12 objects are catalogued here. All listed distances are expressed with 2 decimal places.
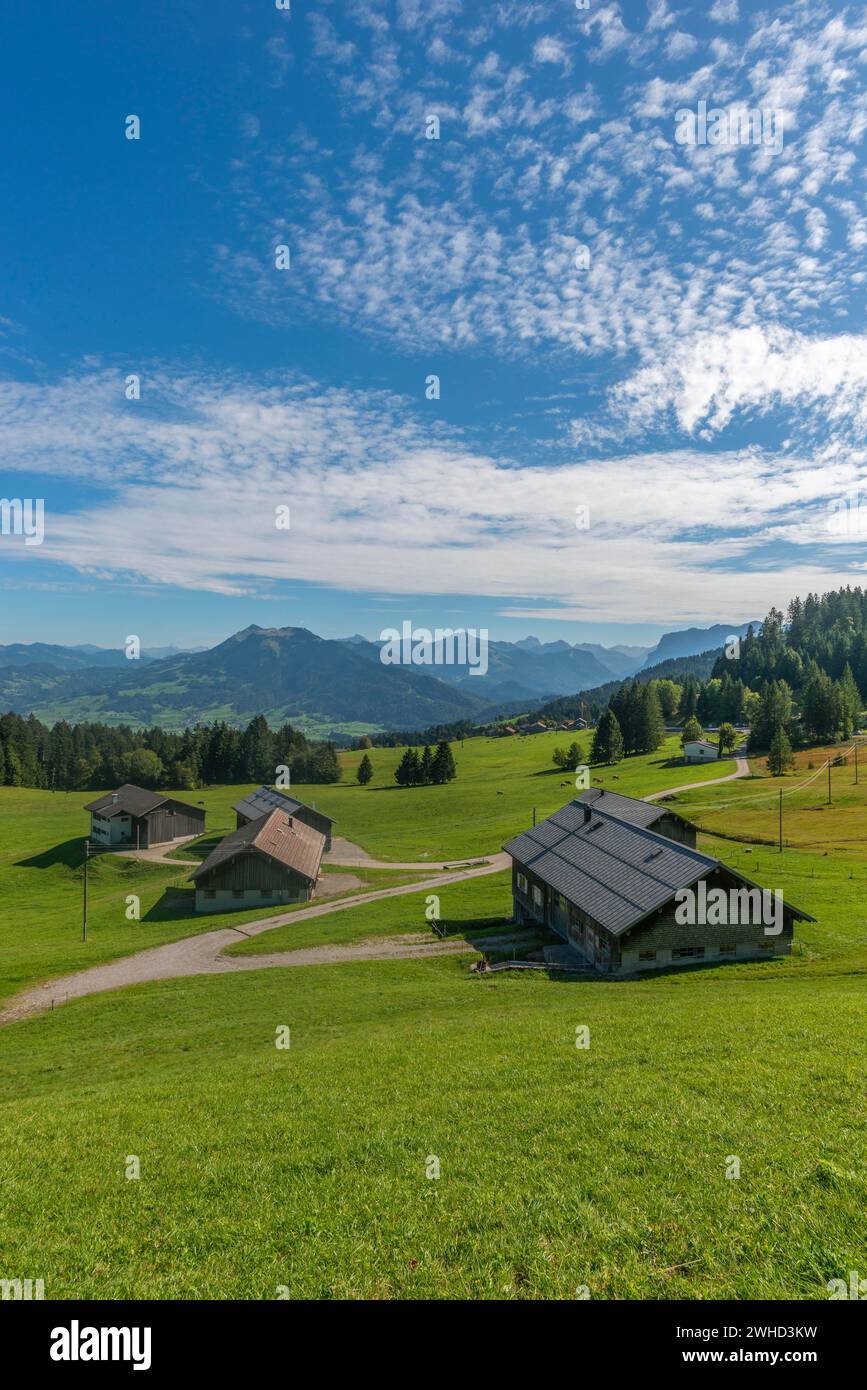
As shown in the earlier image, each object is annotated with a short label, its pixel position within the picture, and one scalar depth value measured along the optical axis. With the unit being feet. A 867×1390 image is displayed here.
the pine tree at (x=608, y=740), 513.04
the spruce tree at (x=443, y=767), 508.94
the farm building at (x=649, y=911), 119.34
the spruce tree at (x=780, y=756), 409.08
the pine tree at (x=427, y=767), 509.76
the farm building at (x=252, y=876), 205.67
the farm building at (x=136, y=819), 313.94
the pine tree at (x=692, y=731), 511.81
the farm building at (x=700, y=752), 474.08
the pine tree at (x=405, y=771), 510.17
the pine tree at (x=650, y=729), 554.05
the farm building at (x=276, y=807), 300.61
